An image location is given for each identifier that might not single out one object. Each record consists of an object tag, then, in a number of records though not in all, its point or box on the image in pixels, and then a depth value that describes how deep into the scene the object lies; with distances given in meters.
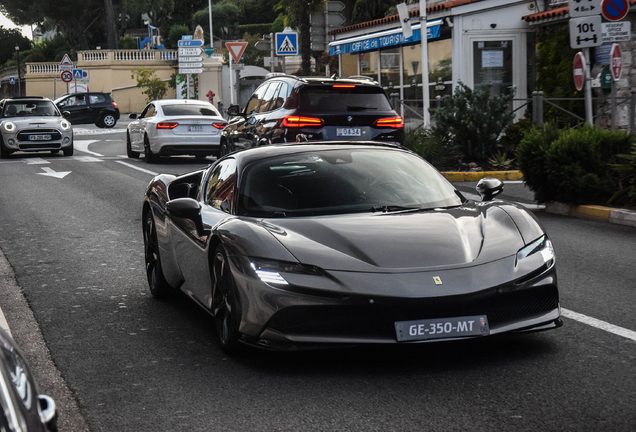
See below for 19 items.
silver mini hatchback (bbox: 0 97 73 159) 25.72
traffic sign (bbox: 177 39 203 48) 36.97
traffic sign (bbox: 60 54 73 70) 51.00
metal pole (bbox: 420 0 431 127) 19.39
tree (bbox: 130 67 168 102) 60.39
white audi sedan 22.66
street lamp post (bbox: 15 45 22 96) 83.35
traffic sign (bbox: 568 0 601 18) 15.39
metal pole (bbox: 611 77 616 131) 16.33
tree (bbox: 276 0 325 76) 35.66
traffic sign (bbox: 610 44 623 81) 17.02
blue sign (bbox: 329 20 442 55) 24.98
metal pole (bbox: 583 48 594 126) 15.84
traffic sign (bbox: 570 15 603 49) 15.46
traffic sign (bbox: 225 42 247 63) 29.89
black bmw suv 15.26
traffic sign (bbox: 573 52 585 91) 16.85
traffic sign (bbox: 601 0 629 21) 15.35
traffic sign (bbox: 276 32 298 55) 27.11
